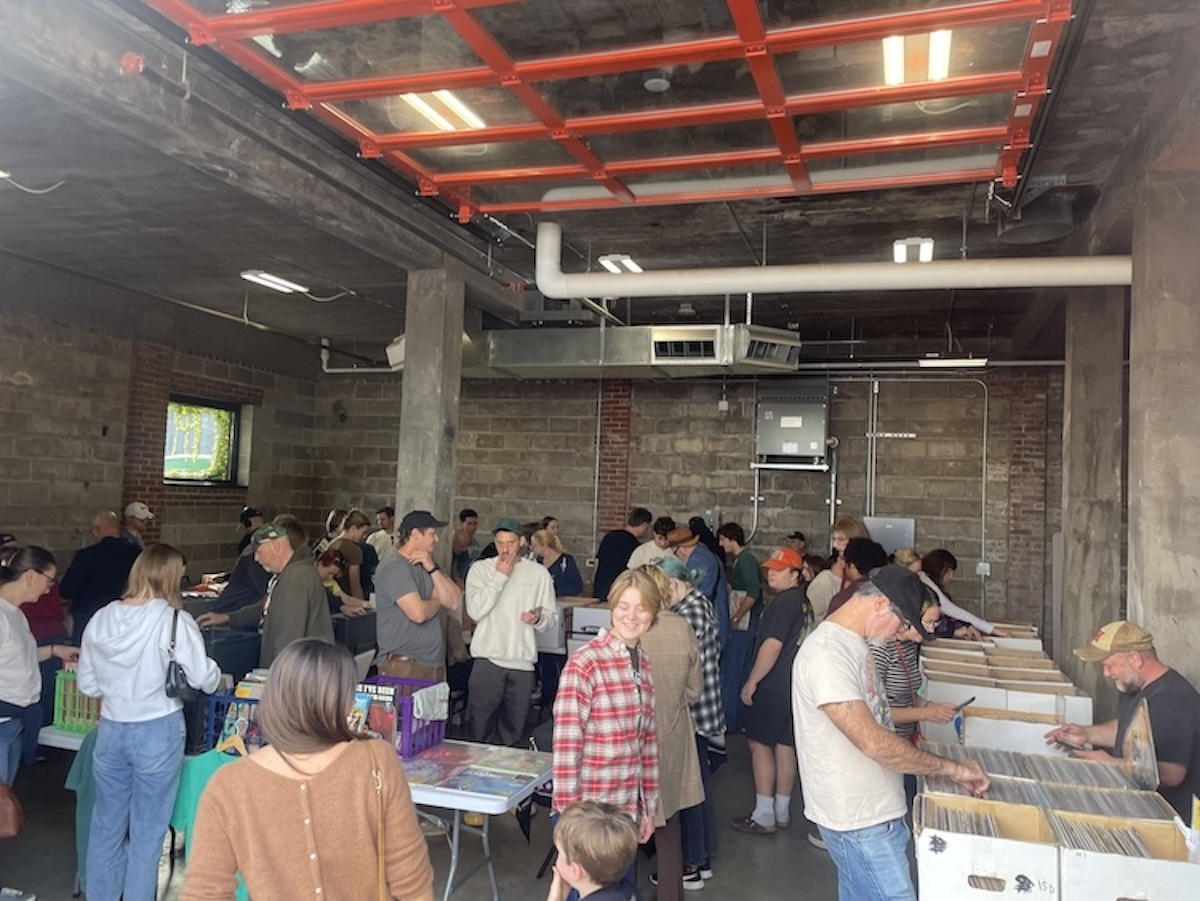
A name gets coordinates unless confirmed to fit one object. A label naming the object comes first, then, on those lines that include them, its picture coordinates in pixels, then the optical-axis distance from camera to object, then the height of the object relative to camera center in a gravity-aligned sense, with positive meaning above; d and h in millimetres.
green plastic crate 4141 -1085
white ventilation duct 5398 +1385
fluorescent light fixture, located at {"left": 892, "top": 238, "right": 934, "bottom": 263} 5969 +1693
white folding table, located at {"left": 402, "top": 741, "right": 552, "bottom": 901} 3262 -1126
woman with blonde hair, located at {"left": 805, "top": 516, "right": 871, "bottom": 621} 5566 -487
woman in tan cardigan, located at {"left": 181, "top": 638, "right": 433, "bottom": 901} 1752 -642
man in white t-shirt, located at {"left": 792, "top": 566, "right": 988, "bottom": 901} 2545 -710
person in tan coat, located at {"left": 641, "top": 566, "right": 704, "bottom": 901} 3555 -930
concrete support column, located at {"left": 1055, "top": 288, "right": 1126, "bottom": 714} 6902 +366
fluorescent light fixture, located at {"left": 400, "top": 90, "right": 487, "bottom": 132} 4320 +1811
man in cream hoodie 5125 -838
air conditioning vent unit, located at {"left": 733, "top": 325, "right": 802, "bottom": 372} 8242 +1369
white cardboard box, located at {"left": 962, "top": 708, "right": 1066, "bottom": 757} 3803 -954
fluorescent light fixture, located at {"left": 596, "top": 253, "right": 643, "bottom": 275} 6501 +1701
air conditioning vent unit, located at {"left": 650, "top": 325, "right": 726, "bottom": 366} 8344 +1389
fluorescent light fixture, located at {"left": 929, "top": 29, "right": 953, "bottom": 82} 3564 +1810
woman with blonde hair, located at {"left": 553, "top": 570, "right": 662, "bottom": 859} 2887 -721
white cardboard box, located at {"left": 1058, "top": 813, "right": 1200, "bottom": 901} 2145 -876
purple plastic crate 3723 -1017
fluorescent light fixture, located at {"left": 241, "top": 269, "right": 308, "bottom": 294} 8125 +1805
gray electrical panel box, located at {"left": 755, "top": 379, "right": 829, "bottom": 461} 10516 +908
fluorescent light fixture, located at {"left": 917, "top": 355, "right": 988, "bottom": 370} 9133 +1453
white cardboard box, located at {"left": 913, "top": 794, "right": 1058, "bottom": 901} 2242 -903
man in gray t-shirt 4465 -602
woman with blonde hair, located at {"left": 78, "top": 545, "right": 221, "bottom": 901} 3457 -909
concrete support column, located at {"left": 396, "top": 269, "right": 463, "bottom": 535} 6875 +662
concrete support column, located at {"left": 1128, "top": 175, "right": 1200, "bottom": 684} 4500 +487
